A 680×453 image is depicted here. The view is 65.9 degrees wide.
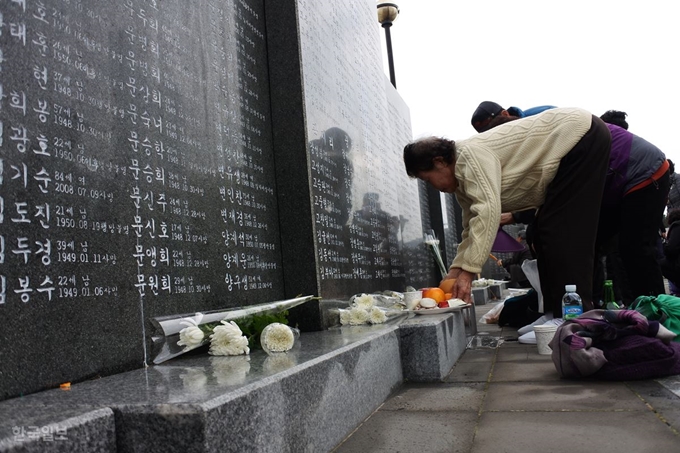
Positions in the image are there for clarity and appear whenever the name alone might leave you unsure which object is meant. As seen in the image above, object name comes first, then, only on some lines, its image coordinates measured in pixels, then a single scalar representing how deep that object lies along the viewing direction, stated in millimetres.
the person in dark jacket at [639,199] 3631
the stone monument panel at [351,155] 3797
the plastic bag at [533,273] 4739
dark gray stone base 1218
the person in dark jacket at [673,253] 5578
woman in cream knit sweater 3521
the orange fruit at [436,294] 4062
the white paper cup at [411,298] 4263
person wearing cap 4742
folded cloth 2533
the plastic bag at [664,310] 2723
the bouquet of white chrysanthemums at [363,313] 3369
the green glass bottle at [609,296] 3664
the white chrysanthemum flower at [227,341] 2268
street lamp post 9898
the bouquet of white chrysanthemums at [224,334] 2180
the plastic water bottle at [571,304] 3316
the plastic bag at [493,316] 5828
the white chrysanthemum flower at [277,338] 2291
